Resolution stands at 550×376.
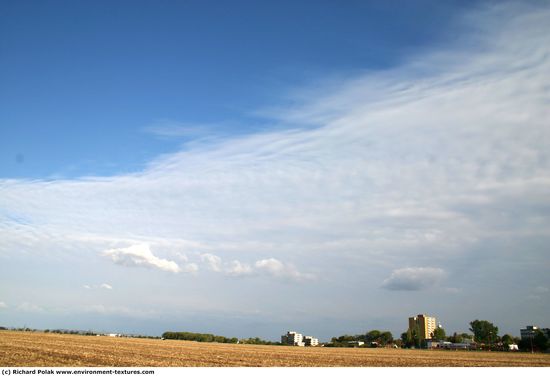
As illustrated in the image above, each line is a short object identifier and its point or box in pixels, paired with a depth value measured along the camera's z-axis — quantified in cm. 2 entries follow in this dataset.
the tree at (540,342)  13738
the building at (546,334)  14512
